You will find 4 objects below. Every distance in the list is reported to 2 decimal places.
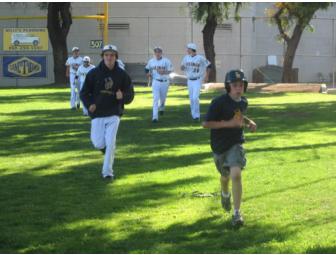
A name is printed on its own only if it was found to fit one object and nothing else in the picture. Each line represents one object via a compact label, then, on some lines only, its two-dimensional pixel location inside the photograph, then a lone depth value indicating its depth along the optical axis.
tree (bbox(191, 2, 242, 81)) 40.38
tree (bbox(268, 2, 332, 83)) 36.12
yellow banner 45.09
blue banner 45.16
